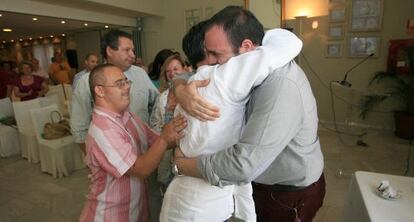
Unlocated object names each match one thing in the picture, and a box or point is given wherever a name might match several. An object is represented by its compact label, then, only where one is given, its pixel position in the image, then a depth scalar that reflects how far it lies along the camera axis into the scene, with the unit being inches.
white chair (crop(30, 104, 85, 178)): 134.8
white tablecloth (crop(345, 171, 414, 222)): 43.6
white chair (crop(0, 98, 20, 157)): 164.7
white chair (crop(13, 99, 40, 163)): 152.8
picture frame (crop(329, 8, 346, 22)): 190.7
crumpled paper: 47.7
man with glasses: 43.6
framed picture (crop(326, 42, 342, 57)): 197.0
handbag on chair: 139.6
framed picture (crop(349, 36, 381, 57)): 185.3
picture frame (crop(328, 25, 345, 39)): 193.6
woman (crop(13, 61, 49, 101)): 173.5
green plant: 173.3
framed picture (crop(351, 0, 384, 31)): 181.5
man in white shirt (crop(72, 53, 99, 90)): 152.2
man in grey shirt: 31.4
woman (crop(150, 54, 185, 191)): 54.2
